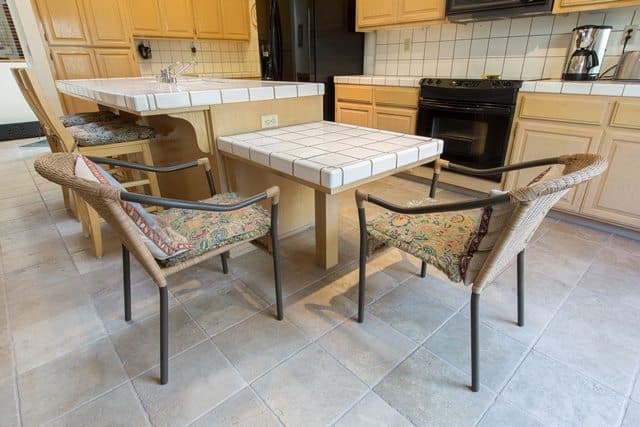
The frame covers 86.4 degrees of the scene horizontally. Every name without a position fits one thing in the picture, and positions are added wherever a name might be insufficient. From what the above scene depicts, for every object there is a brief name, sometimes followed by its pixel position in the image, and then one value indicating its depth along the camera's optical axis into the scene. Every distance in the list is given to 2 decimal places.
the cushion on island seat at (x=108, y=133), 1.93
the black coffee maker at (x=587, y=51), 2.23
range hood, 2.33
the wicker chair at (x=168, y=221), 0.90
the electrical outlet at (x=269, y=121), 1.84
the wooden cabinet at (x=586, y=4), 2.01
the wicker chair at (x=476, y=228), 0.87
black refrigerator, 3.26
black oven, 2.46
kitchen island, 1.32
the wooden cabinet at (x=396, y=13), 2.88
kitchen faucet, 2.31
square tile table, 1.23
